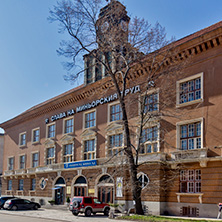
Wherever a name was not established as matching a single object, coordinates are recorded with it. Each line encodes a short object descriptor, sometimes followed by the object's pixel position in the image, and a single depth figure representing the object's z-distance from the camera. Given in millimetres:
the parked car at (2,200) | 40666
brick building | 28016
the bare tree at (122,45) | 26641
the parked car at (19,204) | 38062
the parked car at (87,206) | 31000
